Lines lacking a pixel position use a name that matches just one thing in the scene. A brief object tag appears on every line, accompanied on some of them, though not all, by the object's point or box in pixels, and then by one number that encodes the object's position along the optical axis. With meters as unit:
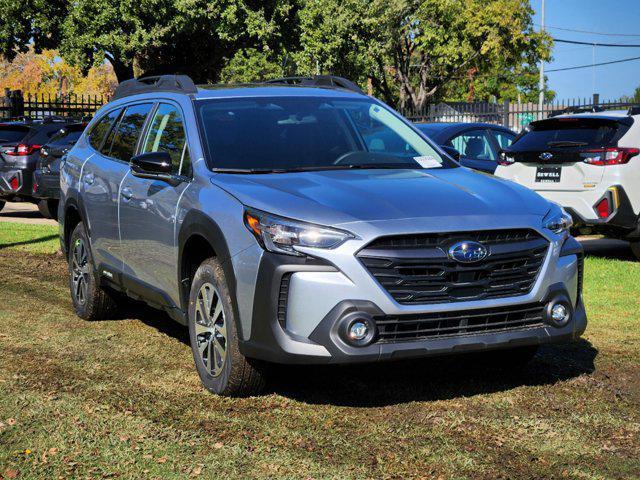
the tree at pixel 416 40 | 41.97
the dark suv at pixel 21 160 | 18.41
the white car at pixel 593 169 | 10.69
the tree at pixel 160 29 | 36.78
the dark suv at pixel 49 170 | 16.31
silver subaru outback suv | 4.86
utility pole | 71.01
